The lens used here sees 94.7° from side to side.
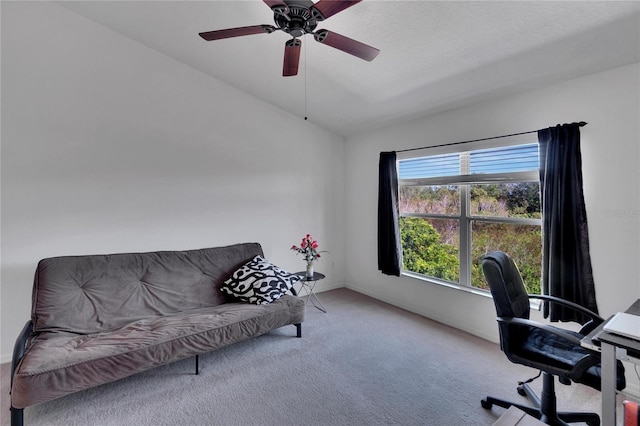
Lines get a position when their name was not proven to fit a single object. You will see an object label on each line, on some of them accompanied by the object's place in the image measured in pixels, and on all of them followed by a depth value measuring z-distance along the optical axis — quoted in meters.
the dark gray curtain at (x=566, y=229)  2.19
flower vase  3.29
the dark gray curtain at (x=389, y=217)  3.62
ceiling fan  1.48
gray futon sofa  1.76
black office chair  1.46
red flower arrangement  3.35
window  2.62
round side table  3.24
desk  1.21
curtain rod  2.21
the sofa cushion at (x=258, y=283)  2.77
